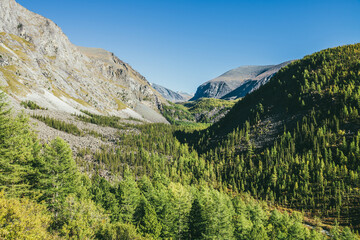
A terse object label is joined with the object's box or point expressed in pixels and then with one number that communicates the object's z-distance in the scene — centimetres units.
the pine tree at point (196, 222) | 4381
